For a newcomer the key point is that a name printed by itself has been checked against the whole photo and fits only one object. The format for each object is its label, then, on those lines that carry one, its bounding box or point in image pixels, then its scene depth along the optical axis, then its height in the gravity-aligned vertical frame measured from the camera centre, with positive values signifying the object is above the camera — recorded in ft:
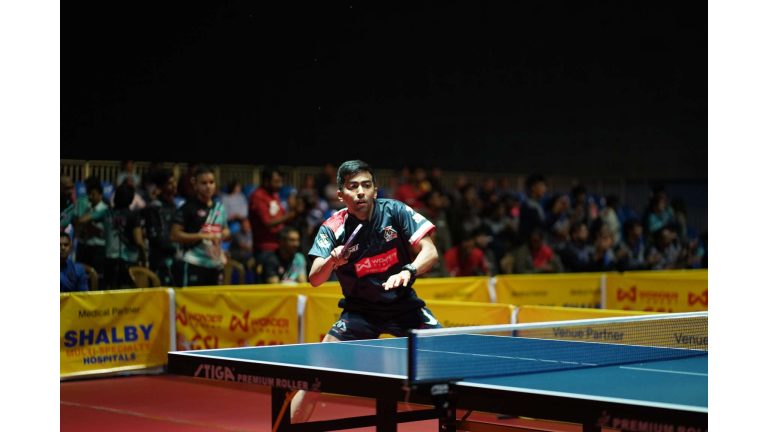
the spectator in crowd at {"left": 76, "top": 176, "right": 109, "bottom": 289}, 34.63 -0.48
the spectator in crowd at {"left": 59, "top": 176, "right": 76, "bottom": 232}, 33.19 +0.50
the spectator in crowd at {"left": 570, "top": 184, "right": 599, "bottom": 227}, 51.16 +0.67
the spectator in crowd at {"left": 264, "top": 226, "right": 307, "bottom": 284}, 37.04 -1.42
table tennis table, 12.06 -2.05
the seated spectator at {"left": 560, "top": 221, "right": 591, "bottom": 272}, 47.80 -1.38
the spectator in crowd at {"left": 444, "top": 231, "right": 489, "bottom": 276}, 43.27 -1.59
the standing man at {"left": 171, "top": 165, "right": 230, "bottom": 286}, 35.37 -0.41
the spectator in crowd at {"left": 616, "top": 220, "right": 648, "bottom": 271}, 50.47 -1.23
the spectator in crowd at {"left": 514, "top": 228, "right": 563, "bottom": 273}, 46.09 -1.53
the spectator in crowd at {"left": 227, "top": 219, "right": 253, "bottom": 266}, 41.16 -0.78
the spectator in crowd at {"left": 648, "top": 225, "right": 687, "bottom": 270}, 50.98 -1.38
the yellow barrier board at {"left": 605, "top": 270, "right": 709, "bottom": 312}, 38.63 -2.55
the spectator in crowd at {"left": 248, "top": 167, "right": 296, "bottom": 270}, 37.76 +0.02
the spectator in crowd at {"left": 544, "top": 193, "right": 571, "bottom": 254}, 48.85 -0.08
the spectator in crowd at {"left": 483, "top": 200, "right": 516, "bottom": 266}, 47.00 -0.29
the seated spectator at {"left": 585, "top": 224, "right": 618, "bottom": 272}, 48.34 -1.50
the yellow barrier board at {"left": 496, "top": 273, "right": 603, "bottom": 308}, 38.19 -2.47
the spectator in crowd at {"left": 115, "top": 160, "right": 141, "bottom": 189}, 35.50 +1.49
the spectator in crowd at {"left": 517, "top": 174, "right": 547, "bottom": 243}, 47.60 +0.49
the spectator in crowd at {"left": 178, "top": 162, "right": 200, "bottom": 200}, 35.88 +1.17
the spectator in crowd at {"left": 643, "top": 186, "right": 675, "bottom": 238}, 52.47 +0.37
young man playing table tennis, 20.35 -0.63
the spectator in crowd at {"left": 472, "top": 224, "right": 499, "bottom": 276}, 44.68 -1.03
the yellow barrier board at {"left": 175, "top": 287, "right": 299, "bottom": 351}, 32.48 -2.99
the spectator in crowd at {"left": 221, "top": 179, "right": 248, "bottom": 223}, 40.65 +0.62
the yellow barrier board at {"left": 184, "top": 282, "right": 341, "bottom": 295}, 34.58 -2.16
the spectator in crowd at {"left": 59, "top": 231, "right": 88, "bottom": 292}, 32.65 -1.62
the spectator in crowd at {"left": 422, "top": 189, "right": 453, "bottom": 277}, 43.09 -0.17
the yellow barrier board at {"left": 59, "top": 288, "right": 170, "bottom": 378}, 32.07 -3.35
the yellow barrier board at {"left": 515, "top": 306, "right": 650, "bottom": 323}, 25.75 -2.22
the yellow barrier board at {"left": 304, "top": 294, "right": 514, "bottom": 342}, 27.73 -2.46
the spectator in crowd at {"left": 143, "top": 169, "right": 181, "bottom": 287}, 35.70 -0.42
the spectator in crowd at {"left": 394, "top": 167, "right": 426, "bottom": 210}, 43.61 +1.18
